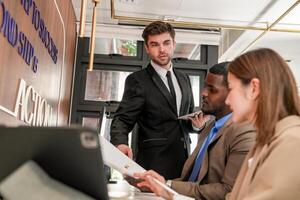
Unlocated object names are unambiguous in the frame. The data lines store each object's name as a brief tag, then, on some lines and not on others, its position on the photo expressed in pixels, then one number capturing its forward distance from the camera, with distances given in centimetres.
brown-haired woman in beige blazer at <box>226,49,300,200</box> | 97
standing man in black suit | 218
